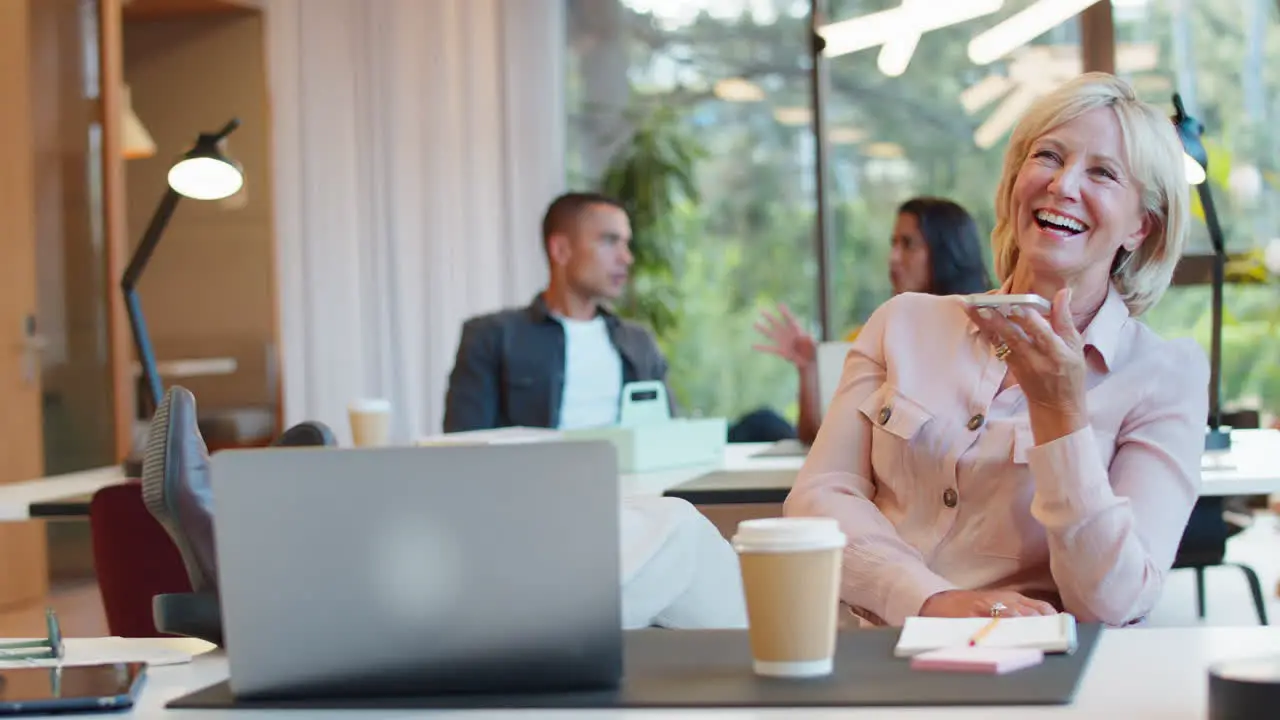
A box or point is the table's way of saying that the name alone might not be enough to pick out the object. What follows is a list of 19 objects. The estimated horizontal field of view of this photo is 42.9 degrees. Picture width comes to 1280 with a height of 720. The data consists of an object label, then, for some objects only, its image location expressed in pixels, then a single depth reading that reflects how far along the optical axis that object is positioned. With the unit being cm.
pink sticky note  123
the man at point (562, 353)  466
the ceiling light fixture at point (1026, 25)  444
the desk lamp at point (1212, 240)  307
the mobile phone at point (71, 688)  123
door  556
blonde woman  187
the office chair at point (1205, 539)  373
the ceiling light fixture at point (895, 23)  396
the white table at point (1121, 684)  112
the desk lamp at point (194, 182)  347
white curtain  690
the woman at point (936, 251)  452
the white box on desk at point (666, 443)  328
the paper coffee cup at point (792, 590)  119
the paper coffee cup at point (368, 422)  361
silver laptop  116
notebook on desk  131
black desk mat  116
